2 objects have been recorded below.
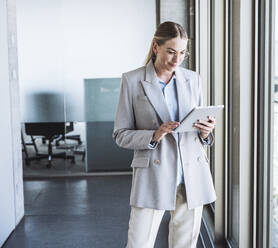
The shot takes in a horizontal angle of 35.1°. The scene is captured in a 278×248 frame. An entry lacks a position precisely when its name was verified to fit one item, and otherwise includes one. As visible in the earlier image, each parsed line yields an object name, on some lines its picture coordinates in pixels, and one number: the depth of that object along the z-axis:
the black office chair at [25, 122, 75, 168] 6.23
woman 2.05
